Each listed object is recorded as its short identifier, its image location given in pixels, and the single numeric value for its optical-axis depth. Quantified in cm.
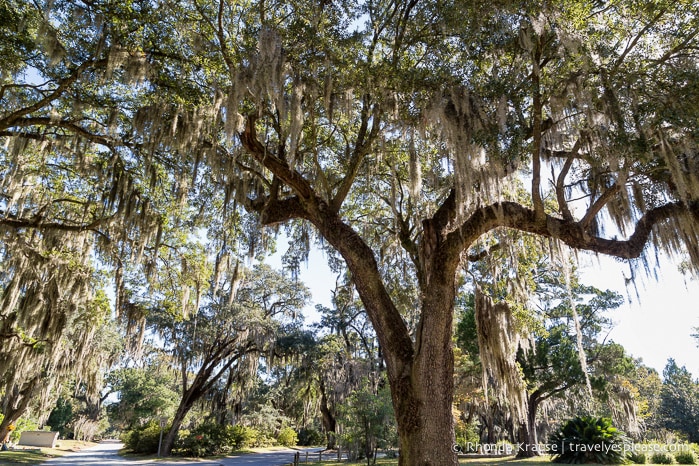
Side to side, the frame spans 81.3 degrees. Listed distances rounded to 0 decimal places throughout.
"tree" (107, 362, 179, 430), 2800
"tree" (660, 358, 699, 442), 3228
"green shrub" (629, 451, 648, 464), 1253
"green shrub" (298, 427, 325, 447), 3369
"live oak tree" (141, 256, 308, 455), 1881
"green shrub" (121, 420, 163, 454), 2012
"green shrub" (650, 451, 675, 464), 1229
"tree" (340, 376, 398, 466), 1320
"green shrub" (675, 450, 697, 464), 1227
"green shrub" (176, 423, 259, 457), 1933
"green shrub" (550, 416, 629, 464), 1192
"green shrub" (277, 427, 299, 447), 2806
